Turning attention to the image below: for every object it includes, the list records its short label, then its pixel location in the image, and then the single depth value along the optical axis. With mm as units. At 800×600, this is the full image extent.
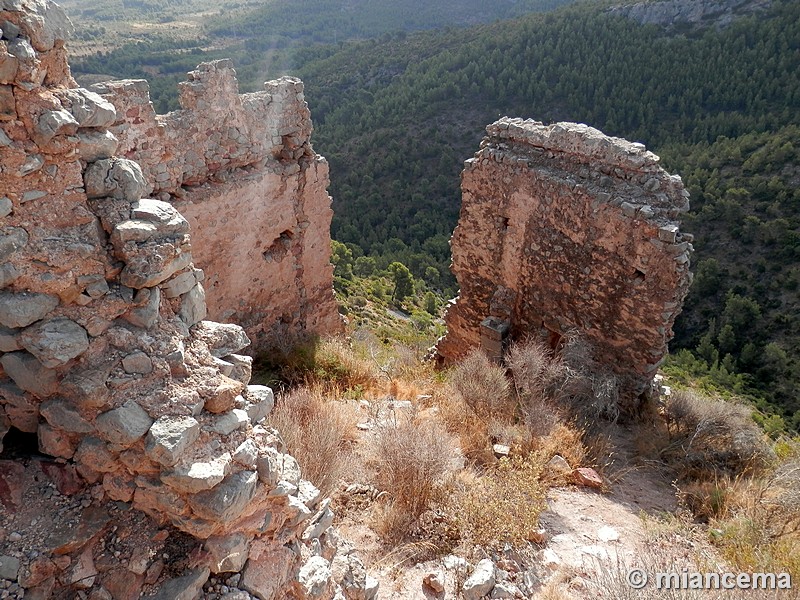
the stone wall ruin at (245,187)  5195
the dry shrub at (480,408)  4980
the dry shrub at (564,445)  4895
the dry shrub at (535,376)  5688
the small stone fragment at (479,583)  3293
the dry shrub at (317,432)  3965
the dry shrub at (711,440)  5059
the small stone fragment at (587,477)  4660
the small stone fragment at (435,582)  3357
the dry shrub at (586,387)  5668
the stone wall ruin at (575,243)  5484
